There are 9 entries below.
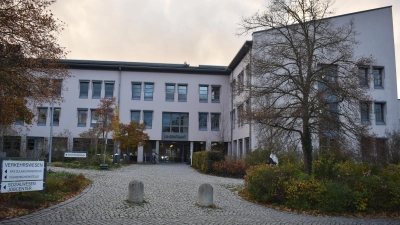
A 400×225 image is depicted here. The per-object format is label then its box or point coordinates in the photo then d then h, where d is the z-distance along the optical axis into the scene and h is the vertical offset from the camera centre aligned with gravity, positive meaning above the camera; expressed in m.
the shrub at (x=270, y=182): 12.85 -1.03
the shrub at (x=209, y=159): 24.67 -0.52
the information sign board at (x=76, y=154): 27.50 -0.42
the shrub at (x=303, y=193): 12.03 -1.27
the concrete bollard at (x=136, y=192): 12.23 -1.35
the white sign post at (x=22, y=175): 10.39 -0.80
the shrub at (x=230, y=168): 23.19 -1.00
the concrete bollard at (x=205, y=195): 12.25 -1.41
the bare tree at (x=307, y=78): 14.20 +2.92
